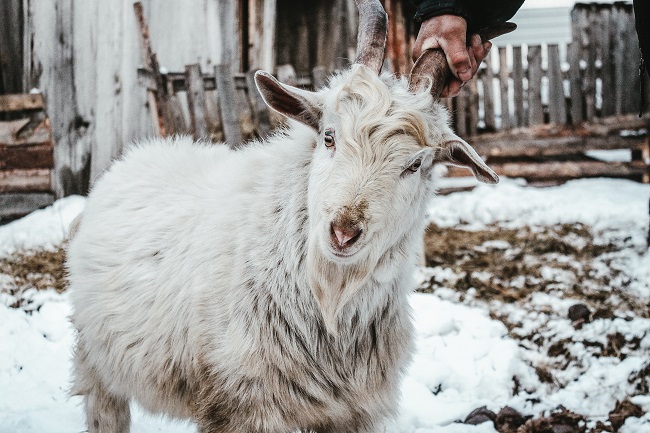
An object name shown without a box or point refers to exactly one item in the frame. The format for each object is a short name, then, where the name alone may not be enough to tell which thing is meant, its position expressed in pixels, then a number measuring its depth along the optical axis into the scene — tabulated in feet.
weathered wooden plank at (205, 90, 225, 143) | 24.84
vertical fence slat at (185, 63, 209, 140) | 24.60
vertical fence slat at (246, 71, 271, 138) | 24.44
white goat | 9.08
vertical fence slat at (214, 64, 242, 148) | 24.43
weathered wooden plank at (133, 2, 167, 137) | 24.34
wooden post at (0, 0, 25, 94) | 25.34
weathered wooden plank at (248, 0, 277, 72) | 33.06
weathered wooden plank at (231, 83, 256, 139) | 24.70
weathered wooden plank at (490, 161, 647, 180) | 37.99
